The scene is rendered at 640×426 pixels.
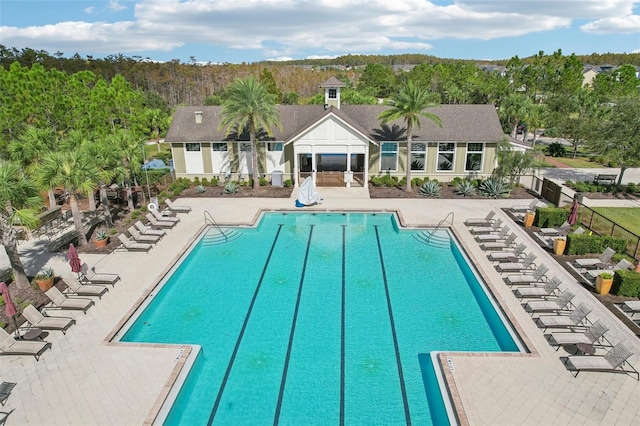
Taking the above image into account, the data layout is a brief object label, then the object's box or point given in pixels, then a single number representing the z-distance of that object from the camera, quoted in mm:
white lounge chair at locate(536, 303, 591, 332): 12570
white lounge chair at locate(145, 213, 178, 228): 21344
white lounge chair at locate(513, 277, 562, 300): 14438
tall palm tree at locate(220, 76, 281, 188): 25469
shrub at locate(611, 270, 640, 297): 14397
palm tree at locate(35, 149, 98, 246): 16812
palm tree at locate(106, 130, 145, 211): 21594
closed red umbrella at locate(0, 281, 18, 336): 11998
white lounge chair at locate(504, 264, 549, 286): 15383
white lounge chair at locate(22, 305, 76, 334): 12781
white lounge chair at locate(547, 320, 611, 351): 11734
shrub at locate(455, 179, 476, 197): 26475
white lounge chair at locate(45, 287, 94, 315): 13922
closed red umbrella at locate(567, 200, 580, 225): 19969
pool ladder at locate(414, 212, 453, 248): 19953
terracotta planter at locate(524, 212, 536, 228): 21156
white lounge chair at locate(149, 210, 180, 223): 21844
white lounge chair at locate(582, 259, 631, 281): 15445
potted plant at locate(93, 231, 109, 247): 19106
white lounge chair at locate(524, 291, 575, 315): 13430
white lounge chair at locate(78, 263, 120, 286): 15664
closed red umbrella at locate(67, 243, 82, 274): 15329
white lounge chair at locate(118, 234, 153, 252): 18766
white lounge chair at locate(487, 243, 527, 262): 17250
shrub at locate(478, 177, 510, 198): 26172
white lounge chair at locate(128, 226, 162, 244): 19438
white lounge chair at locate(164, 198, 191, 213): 23750
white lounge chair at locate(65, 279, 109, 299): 14742
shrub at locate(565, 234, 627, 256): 17641
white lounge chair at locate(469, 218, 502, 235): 20141
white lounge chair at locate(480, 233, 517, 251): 18531
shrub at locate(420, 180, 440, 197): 26469
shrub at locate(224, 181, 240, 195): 27156
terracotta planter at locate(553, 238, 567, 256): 17938
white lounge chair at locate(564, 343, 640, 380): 10728
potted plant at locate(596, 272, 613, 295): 14618
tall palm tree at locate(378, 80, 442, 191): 24688
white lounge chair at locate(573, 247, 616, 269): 16269
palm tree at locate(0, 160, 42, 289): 14109
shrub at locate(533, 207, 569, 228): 20766
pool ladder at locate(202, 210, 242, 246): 20672
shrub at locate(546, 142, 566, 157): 38750
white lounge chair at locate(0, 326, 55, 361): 11602
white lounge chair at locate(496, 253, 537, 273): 16312
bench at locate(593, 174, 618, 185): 28281
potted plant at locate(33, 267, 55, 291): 15344
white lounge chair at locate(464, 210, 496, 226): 21156
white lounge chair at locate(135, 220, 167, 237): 20125
